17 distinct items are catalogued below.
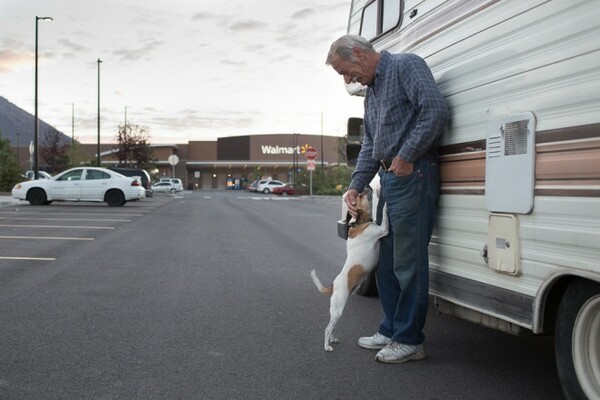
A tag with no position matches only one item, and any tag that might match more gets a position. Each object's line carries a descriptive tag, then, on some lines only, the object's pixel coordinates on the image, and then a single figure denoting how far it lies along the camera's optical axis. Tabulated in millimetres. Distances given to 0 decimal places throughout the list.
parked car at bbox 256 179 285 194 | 61050
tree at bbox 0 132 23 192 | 34094
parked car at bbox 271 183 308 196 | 54281
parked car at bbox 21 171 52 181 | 37875
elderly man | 3816
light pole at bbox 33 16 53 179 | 28891
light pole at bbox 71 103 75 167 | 61750
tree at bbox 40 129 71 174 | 52500
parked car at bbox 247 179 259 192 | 69712
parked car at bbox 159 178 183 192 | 55719
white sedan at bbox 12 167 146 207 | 22750
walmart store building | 95938
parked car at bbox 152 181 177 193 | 54022
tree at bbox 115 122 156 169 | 53375
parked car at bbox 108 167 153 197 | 30141
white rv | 2738
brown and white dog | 4227
